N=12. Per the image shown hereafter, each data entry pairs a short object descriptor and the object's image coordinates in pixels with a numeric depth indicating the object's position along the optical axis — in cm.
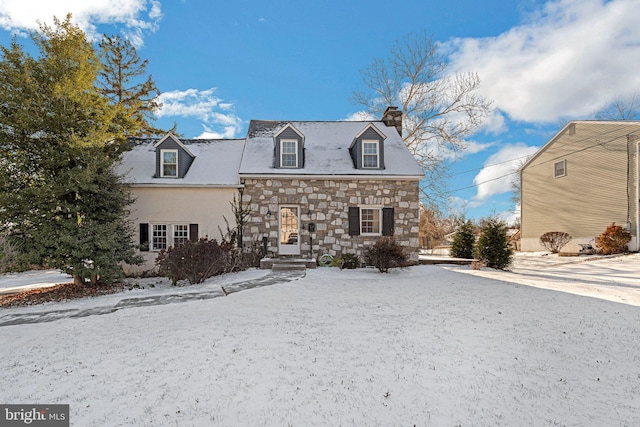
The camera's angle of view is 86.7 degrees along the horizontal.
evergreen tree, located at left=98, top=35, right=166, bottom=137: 2175
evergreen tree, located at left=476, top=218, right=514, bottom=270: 1283
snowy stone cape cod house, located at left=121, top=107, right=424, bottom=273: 1342
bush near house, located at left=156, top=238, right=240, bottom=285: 1017
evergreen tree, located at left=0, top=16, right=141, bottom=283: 992
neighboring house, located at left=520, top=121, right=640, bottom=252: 1728
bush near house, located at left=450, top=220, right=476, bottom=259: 1648
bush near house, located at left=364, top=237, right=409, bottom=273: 1170
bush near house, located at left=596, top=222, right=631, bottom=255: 1666
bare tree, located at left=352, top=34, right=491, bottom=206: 2034
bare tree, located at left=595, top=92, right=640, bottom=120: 2662
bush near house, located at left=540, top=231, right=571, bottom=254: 1931
